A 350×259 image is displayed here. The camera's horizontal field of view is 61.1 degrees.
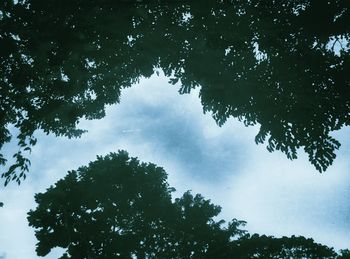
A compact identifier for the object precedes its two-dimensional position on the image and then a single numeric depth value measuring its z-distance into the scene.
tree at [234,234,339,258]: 19.62
